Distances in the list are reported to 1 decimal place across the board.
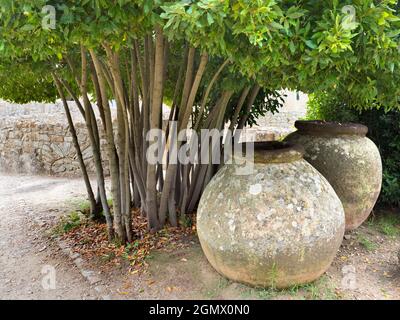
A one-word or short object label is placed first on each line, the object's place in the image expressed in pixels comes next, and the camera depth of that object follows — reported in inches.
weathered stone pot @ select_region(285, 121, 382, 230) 145.7
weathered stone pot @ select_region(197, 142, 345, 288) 100.9
